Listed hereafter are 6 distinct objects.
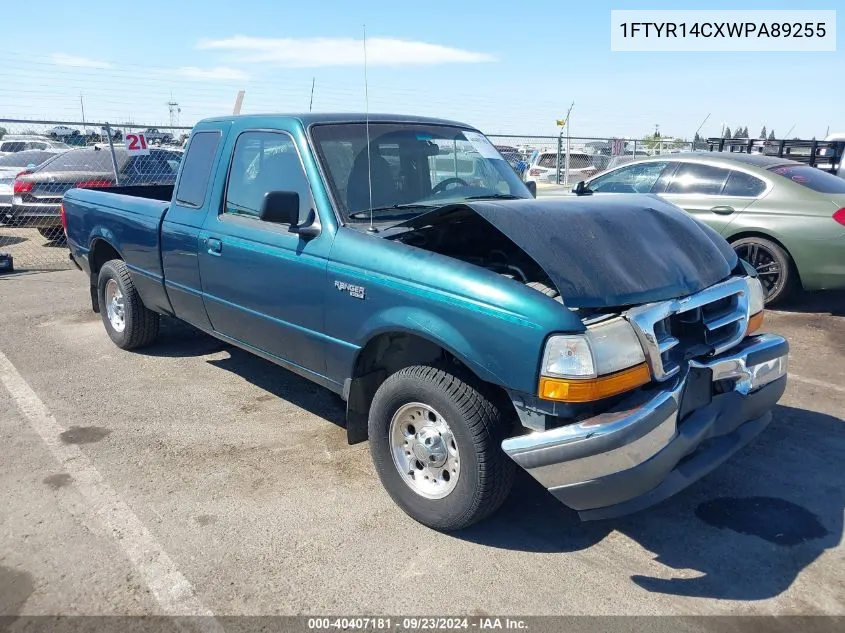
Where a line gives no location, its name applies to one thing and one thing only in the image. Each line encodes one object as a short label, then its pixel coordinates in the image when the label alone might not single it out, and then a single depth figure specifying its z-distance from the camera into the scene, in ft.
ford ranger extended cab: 9.16
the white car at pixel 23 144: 80.43
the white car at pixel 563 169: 58.90
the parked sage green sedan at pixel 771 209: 22.47
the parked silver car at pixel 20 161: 48.90
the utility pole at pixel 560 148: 53.03
